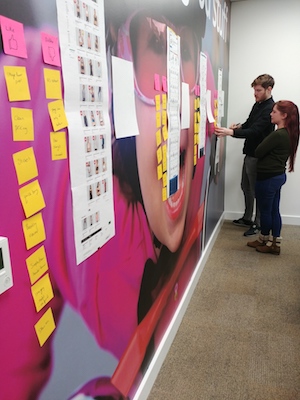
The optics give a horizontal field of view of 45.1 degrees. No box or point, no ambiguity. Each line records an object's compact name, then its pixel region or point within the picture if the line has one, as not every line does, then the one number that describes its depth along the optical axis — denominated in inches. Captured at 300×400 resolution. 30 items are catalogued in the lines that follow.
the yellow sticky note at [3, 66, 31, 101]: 30.3
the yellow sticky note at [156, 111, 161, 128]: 68.1
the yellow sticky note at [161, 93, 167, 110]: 71.0
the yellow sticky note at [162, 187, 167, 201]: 75.6
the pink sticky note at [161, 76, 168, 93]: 70.4
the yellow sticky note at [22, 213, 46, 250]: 34.4
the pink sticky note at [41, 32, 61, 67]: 34.8
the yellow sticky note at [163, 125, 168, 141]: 72.5
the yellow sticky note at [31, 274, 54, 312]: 36.2
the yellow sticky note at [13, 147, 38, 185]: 32.5
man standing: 148.9
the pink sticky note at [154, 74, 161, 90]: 66.0
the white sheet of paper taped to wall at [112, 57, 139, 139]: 50.4
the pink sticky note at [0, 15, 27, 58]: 29.6
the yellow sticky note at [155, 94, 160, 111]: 67.0
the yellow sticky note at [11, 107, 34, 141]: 31.6
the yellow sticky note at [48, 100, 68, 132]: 36.7
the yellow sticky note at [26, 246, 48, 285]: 35.3
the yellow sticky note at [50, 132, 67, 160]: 37.3
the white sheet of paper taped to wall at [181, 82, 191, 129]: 86.0
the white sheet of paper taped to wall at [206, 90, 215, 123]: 118.1
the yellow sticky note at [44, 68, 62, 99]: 35.7
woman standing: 127.7
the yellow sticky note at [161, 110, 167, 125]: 71.5
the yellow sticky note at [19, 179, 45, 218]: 33.7
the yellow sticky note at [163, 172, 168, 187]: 75.3
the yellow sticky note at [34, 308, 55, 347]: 37.2
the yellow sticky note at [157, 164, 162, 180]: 71.2
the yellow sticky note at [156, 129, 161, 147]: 68.8
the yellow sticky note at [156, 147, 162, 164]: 70.0
